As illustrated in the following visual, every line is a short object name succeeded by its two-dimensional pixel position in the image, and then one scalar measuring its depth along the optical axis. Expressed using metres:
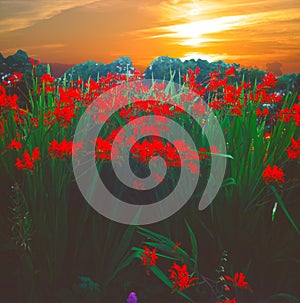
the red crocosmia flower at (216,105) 3.37
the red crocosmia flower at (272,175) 2.59
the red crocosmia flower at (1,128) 2.79
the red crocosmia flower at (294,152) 2.72
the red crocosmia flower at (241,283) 2.40
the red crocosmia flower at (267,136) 3.39
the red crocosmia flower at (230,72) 3.51
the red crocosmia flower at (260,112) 3.28
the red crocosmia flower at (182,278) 2.35
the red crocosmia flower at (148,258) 2.42
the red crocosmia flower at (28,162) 2.48
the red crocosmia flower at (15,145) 2.63
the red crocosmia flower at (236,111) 3.09
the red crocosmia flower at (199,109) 3.22
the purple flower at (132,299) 2.47
